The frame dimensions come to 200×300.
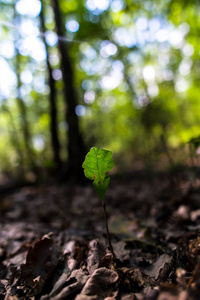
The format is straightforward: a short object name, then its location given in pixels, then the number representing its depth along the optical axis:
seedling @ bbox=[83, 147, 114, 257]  0.21
